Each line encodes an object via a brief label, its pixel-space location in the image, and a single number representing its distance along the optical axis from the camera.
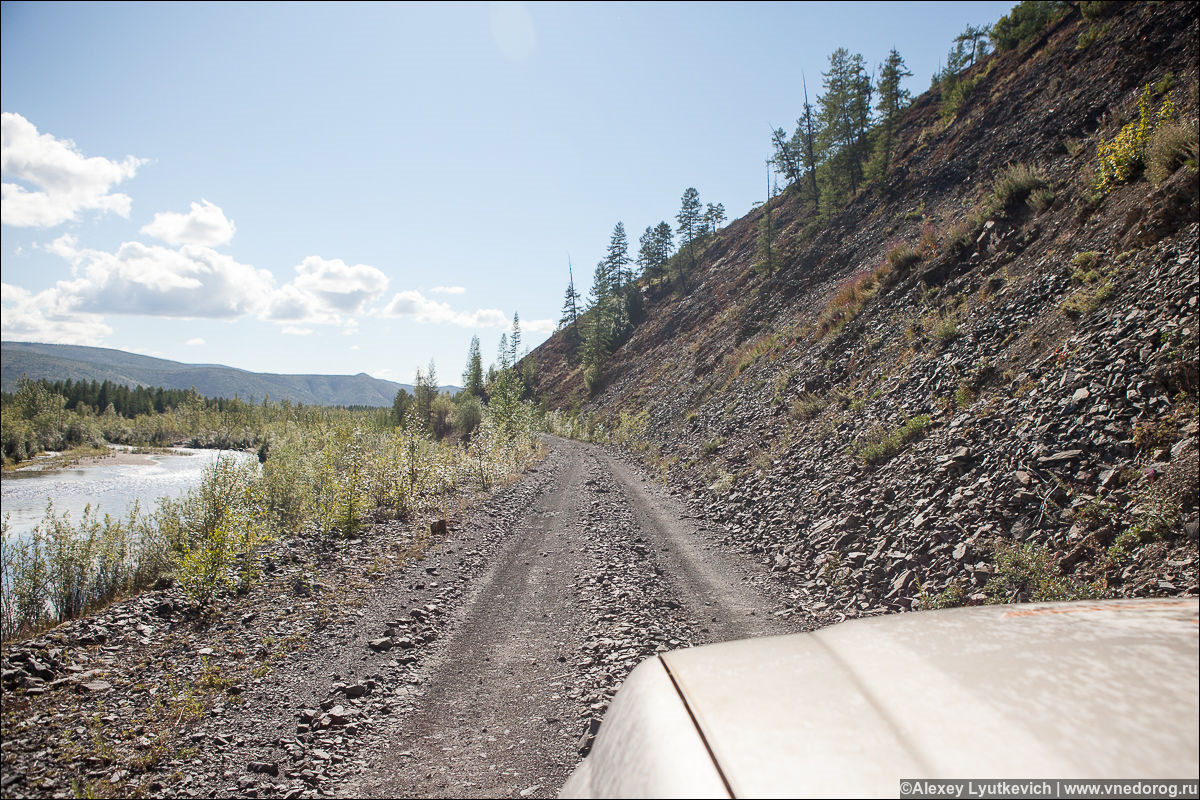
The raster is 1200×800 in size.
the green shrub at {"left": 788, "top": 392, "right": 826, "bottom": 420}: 14.69
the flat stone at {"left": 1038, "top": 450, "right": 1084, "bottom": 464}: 6.28
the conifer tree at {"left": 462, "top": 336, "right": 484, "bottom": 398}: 84.00
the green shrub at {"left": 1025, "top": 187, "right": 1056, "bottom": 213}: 12.71
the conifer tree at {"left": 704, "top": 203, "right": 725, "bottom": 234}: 80.50
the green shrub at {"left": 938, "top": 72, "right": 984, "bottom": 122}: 31.78
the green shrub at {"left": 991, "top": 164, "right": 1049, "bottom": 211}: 13.60
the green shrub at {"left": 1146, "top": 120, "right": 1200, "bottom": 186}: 8.79
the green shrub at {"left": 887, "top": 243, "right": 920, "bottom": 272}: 17.10
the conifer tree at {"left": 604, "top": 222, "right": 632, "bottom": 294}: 87.25
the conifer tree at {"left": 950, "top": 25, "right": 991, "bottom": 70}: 62.16
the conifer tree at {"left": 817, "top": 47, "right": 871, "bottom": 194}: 39.22
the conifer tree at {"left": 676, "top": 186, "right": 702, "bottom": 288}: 76.69
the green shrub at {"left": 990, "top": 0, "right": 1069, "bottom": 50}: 28.78
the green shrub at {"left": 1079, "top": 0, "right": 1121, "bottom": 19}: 20.90
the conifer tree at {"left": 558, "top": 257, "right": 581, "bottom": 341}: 95.88
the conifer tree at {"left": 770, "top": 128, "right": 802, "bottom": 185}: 66.19
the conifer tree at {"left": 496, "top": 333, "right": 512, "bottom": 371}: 86.12
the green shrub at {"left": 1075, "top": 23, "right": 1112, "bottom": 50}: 19.69
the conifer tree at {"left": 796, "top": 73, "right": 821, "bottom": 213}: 58.94
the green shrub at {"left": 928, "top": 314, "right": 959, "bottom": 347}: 11.71
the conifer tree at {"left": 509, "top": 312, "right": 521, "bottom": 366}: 100.12
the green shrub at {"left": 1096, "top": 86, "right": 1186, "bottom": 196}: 10.21
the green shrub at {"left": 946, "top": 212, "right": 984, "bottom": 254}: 14.45
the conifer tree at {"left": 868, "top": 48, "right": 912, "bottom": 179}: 34.84
